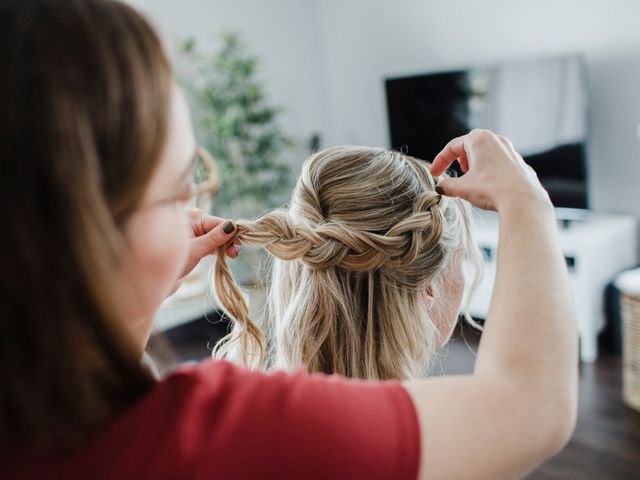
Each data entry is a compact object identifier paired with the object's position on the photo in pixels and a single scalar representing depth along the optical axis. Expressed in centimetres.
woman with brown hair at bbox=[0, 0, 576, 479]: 39
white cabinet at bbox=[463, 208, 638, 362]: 249
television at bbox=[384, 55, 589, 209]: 260
